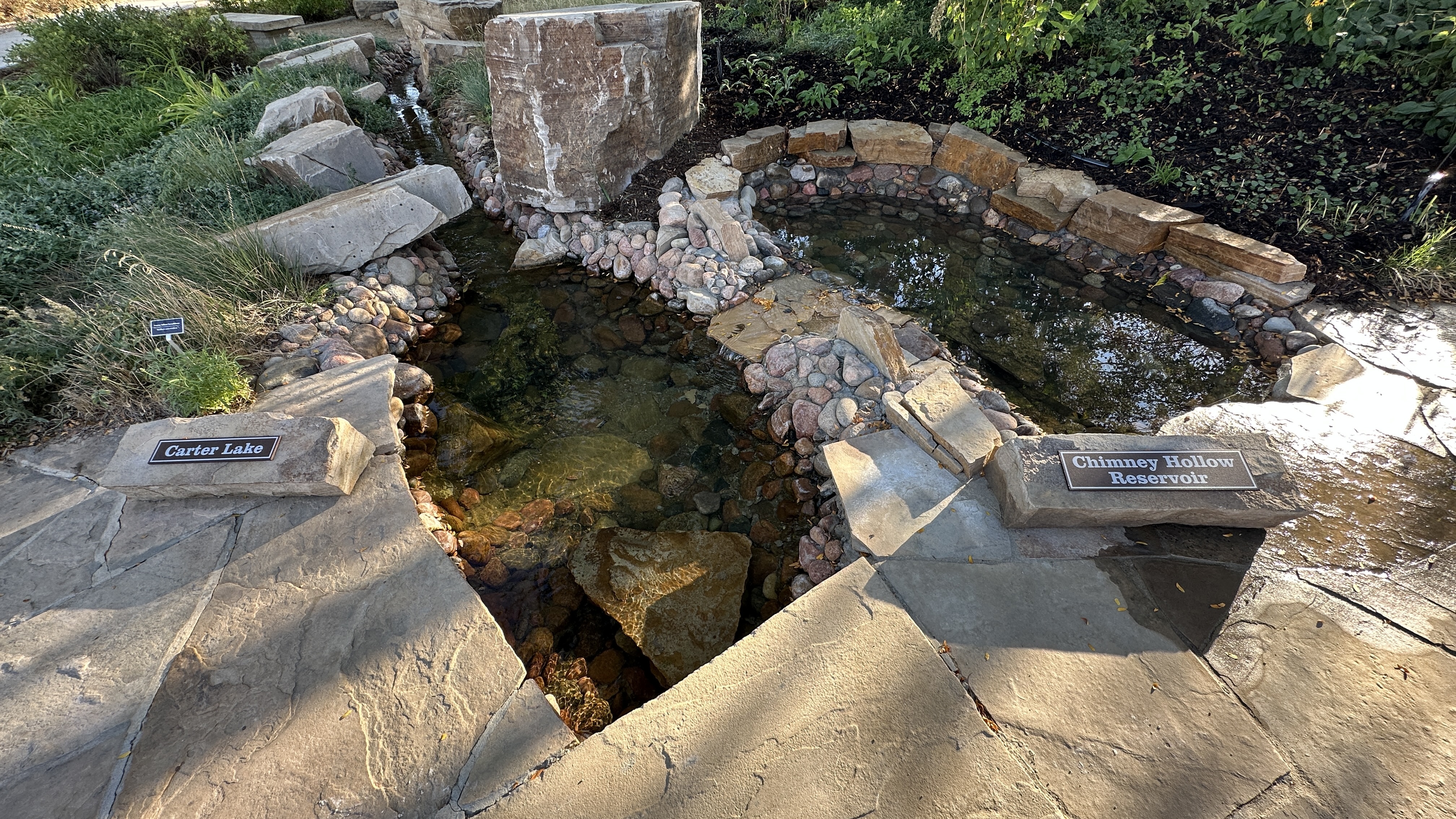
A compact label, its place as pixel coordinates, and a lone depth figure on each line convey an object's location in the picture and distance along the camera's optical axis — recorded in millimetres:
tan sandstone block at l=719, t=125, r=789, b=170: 4840
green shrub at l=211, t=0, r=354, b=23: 8836
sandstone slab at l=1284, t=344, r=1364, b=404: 2979
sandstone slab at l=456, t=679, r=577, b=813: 1676
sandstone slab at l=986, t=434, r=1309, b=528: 2137
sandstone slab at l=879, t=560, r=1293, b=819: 1614
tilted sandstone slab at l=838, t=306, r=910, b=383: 3111
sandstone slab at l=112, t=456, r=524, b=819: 1685
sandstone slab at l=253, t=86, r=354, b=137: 4980
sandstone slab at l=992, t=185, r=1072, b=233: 4367
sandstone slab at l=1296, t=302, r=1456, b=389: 3055
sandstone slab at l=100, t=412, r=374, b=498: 2375
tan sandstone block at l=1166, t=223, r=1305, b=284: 3566
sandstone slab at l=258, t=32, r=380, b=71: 6582
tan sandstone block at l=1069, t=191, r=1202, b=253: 3963
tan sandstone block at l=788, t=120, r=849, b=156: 5004
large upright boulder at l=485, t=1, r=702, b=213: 3986
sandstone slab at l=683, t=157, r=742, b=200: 4508
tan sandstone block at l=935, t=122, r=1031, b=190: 4637
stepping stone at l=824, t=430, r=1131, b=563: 2193
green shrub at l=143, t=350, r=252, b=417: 2789
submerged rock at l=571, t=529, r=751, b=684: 2318
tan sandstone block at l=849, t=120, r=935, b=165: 4938
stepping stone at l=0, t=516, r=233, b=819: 1683
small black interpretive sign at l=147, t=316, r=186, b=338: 2820
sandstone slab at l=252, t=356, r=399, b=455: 2803
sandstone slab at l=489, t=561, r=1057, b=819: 1596
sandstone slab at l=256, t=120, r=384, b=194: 4316
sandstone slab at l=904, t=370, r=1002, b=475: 2445
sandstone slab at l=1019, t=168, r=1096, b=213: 4289
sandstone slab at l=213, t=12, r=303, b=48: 7820
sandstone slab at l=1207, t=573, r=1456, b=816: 1610
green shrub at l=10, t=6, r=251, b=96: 6180
